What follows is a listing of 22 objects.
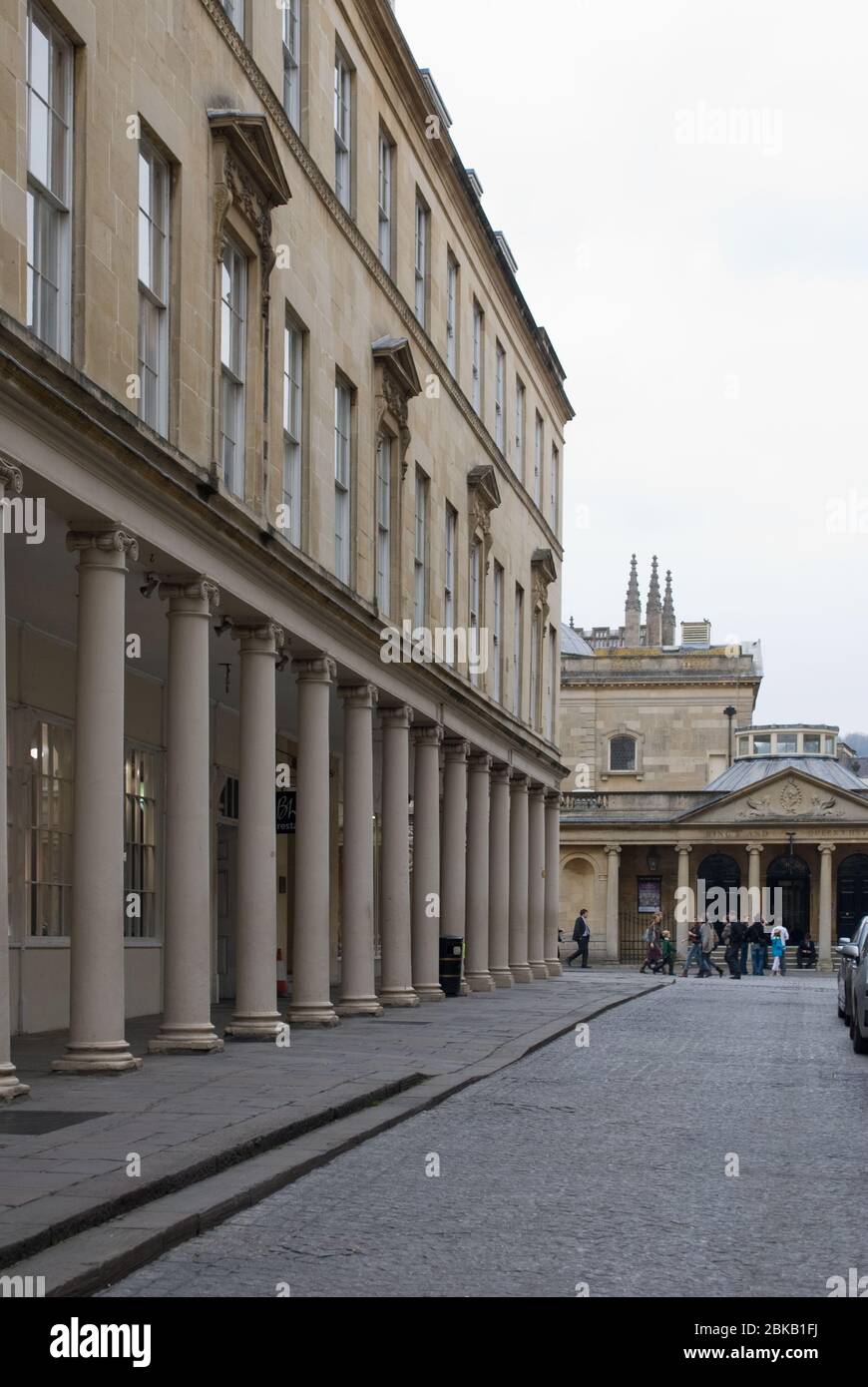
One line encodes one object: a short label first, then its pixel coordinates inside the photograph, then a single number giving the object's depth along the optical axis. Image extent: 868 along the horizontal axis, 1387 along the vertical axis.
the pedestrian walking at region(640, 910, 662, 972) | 58.03
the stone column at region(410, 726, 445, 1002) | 29.12
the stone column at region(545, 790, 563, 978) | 42.62
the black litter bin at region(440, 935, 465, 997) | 30.92
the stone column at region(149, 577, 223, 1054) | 17.27
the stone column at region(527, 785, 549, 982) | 40.72
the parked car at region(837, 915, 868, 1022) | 21.98
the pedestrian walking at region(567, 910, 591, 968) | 60.59
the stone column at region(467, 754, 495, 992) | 33.50
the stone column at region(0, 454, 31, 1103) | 12.67
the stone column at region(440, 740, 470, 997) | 31.42
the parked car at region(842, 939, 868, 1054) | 20.03
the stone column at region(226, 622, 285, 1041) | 19.38
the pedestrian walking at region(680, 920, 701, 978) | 52.14
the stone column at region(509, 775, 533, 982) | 38.34
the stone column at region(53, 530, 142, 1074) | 15.14
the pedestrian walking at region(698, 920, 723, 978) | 51.37
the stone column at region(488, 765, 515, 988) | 36.00
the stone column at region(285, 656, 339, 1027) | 21.80
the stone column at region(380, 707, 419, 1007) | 26.91
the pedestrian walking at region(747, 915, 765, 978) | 55.88
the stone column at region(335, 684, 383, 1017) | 24.23
